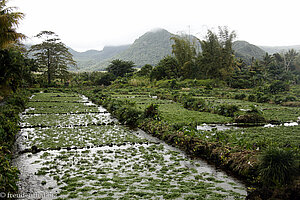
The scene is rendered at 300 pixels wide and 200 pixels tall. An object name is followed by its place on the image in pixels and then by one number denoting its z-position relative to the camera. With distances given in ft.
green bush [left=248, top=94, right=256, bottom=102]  69.44
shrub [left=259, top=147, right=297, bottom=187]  13.66
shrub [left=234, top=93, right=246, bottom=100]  73.30
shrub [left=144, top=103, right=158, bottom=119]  39.24
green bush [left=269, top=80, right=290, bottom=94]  77.10
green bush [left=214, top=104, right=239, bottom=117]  44.19
